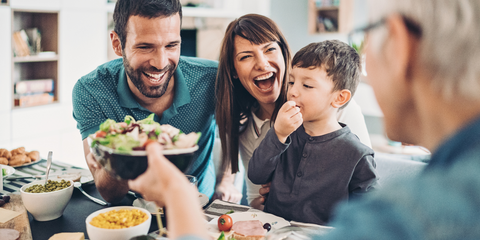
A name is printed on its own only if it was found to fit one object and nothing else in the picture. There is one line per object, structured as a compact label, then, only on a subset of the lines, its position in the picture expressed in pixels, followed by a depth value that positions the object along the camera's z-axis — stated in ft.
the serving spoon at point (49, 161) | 4.66
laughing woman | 5.79
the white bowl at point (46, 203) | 4.23
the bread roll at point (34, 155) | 6.82
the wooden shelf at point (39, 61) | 13.16
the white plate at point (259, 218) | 4.17
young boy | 4.81
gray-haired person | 1.71
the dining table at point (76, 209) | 4.16
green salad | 3.02
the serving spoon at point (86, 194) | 4.90
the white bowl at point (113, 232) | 3.52
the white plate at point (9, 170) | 5.94
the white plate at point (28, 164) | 6.52
